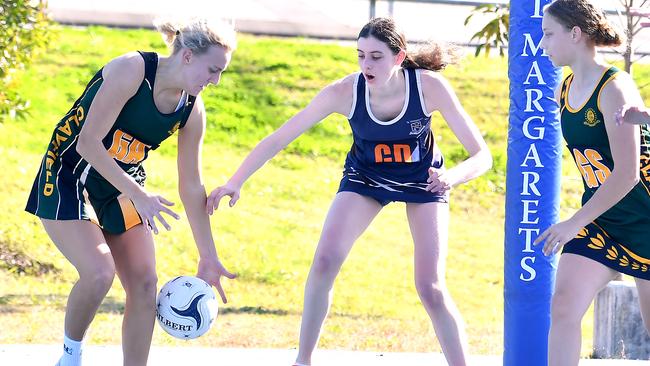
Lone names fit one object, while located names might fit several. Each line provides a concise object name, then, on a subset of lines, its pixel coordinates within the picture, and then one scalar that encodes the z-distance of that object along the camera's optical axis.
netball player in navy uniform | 11.05
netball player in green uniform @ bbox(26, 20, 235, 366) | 9.87
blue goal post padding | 11.70
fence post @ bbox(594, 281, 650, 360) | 14.96
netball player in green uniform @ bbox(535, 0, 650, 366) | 9.40
